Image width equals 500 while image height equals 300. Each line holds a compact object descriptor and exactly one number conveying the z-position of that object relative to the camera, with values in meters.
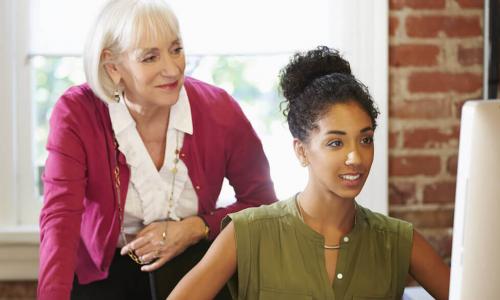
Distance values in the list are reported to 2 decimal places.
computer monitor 1.78
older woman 2.81
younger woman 2.52
